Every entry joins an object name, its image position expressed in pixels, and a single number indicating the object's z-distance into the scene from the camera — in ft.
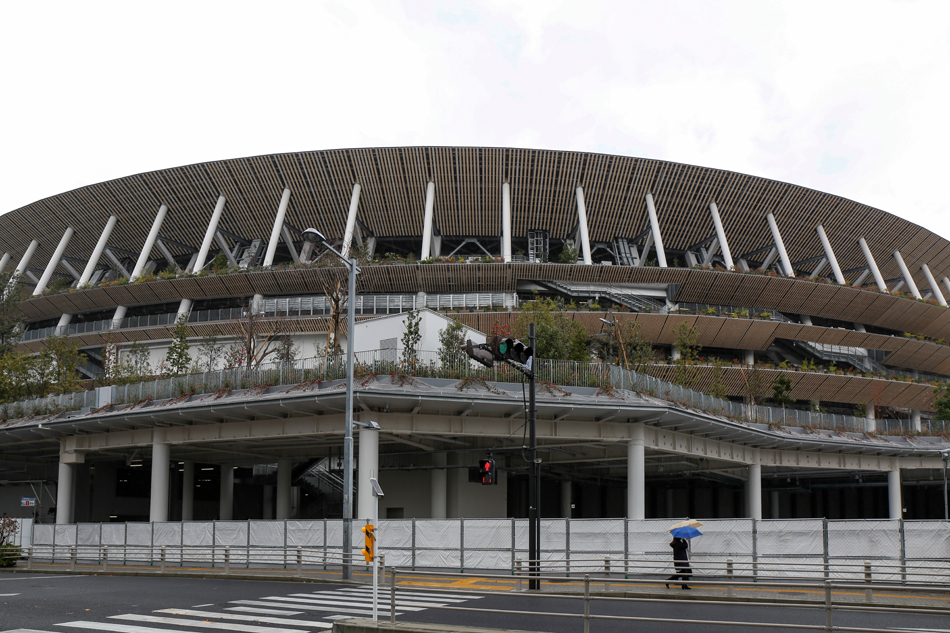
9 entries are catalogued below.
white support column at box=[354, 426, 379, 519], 100.12
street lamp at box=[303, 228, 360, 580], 79.46
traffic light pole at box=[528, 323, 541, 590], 65.46
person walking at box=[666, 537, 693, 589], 66.39
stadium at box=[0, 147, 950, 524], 120.47
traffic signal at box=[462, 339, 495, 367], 59.72
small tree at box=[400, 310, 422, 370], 108.47
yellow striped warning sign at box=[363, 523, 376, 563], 49.98
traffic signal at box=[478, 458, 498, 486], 72.84
